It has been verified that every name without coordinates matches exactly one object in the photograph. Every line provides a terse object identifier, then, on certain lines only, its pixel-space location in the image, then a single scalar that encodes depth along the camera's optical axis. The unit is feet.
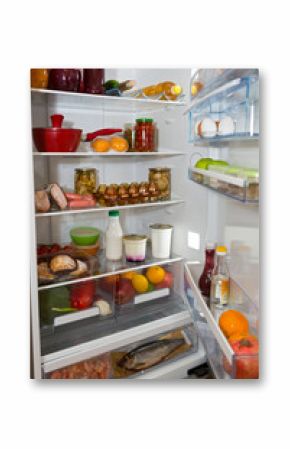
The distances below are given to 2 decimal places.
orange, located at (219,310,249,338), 4.80
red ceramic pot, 4.77
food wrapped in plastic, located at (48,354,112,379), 5.06
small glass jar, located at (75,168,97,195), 5.06
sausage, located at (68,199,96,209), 5.07
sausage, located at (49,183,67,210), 4.89
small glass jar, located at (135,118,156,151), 5.28
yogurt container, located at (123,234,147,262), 5.31
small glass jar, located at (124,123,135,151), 5.30
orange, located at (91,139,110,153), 5.14
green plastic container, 5.08
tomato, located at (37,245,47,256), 4.89
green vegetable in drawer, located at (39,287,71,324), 4.99
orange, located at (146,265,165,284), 5.50
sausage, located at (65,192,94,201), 5.05
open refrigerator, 4.77
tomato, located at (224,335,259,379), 4.73
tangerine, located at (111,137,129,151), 5.26
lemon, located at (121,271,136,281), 5.43
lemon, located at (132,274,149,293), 5.49
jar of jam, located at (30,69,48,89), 4.70
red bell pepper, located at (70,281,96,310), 5.19
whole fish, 5.20
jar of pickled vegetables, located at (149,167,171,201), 5.30
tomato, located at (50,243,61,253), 4.96
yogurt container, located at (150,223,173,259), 5.37
